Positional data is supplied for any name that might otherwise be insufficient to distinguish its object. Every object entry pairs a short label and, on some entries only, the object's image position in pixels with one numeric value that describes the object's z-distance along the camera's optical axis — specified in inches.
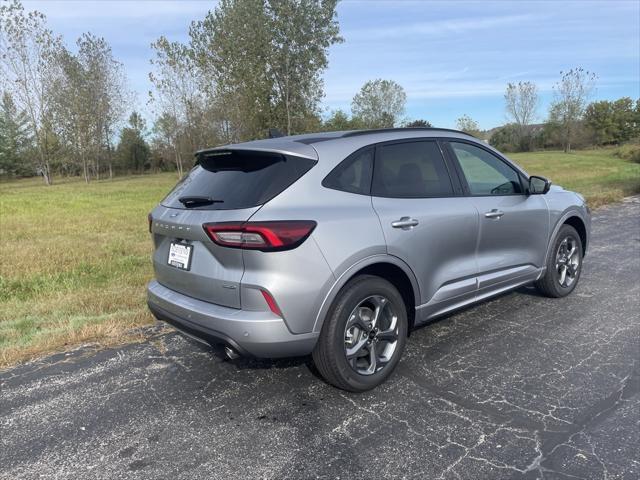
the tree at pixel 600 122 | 2477.9
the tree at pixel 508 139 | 2640.3
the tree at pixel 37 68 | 1368.1
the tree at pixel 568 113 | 2329.0
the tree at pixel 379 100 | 2445.9
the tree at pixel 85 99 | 1464.1
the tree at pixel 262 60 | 1108.5
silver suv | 109.1
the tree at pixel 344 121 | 1816.4
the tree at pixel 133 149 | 2178.9
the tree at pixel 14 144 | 2054.6
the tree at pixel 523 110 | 2630.4
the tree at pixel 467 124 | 3097.9
